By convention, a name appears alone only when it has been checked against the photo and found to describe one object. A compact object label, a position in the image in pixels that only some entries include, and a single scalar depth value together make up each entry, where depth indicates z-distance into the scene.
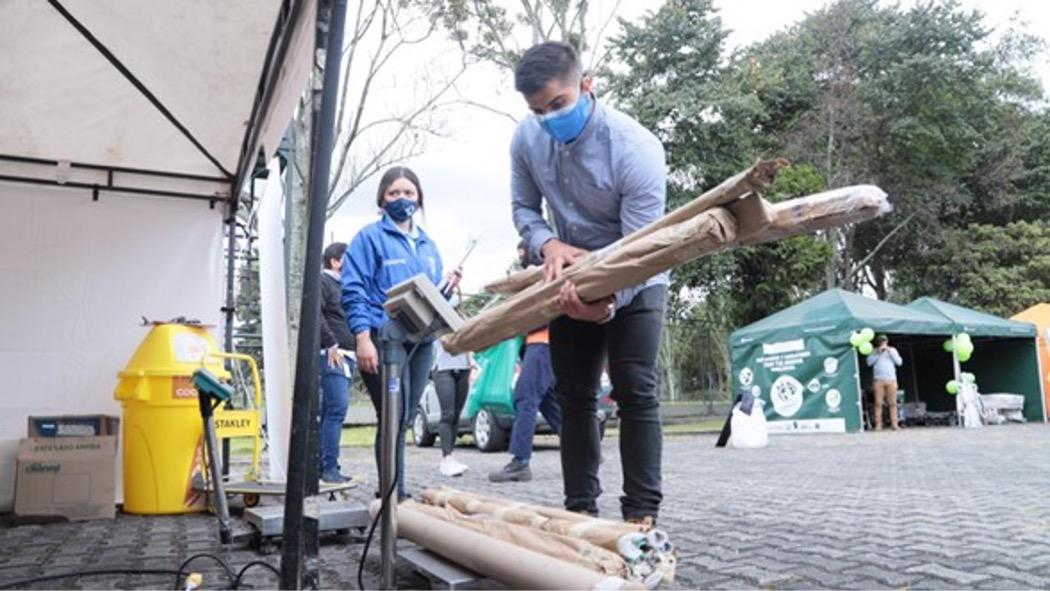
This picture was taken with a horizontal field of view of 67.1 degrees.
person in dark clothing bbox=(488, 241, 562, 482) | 5.53
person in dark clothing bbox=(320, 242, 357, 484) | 4.72
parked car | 8.08
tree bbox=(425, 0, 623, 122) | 16.30
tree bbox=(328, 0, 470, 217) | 12.66
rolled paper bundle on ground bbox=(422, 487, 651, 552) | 2.00
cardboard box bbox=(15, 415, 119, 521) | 4.41
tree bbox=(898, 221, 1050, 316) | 22.88
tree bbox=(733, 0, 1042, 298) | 22.91
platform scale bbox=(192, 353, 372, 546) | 3.04
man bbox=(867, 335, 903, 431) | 13.65
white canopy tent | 3.77
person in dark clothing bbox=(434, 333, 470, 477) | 5.46
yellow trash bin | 4.48
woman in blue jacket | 3.66
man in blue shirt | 2.55
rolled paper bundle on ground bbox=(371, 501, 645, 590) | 1.69
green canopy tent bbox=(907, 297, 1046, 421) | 14.84
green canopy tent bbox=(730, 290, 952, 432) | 13.18
